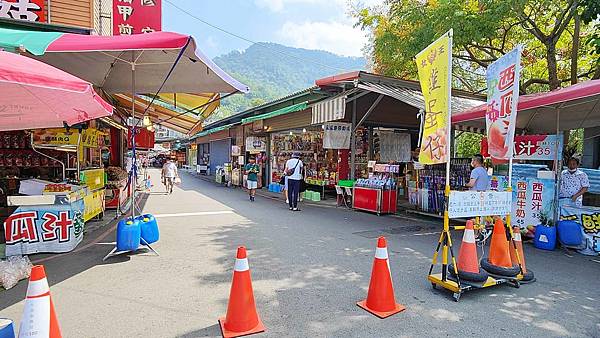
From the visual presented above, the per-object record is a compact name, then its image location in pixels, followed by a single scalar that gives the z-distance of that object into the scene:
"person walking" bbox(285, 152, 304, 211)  10.63
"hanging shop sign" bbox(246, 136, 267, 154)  16.73
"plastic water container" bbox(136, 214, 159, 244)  5.81
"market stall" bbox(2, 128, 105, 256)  5.61
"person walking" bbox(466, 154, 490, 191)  7.11
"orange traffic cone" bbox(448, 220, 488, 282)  4.15
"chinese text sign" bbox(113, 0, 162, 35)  9.55
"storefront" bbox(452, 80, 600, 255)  6.08
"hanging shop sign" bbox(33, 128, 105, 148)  7.06
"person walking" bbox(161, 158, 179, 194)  15.41
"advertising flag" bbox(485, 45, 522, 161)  4.60
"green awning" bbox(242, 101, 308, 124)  11.79
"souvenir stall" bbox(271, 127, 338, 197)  13.07
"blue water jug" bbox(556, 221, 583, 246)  6.18
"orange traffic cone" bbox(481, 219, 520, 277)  4.40
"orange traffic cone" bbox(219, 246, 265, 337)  3.25
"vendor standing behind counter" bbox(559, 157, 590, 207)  6.44
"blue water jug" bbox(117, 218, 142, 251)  5.41
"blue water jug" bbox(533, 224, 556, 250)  6.36
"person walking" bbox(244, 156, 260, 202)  12.90
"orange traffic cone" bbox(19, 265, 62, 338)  2.54
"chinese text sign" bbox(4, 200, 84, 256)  5.50
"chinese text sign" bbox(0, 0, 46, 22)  7.93
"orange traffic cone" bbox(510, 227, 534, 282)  4.59
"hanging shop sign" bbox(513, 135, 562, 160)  6.82
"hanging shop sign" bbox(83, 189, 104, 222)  6.92
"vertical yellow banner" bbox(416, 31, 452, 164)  4.20
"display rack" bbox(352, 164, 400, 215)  9.87
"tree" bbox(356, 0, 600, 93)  9.66
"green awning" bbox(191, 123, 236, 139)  20.63
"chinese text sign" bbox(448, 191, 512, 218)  4.16
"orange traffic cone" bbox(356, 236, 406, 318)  3.71
